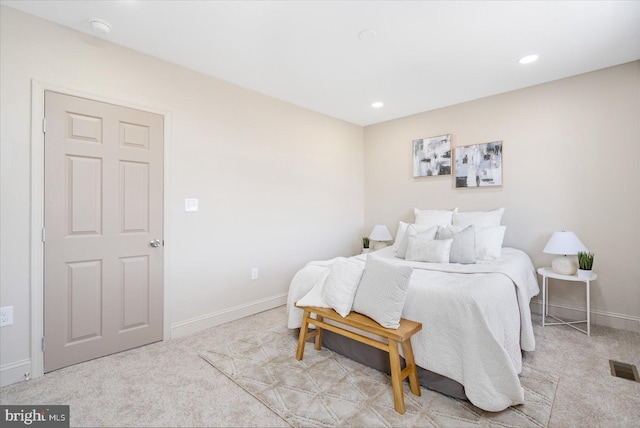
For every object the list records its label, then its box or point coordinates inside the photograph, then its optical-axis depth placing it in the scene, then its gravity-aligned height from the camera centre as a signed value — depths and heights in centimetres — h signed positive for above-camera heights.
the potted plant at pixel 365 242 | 460 -41
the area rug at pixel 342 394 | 170 -113
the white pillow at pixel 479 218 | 336 -2
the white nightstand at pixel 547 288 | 279 -74
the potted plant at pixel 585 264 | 278 -44
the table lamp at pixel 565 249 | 284 -31
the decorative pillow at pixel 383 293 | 187 -50
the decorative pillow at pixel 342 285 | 210 -50
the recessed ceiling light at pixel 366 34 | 234 +141
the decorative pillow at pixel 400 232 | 357 -20
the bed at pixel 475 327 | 170 -68
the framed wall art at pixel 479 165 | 363 +63
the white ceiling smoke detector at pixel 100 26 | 220 +139
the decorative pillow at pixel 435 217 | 365 -1
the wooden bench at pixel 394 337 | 177 -80
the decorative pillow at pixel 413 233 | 319 -18
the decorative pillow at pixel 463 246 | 285 -28
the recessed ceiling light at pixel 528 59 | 273 +143
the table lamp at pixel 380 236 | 431 -29
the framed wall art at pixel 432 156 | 402 +81
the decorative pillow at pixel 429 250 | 284 -33
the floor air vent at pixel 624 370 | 212 -111
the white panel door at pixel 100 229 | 224 -12
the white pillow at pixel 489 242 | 302 -26
